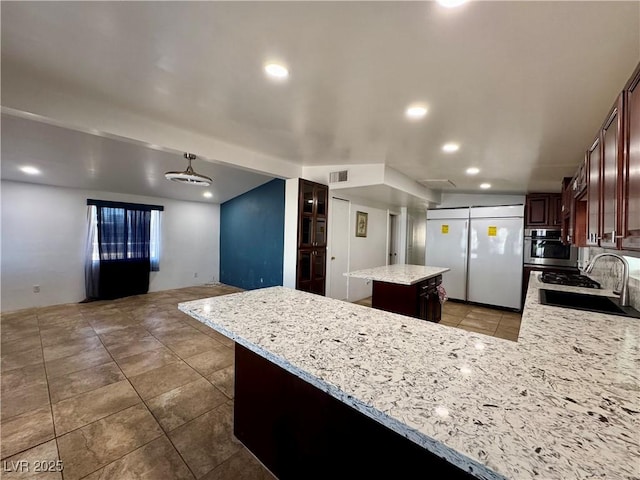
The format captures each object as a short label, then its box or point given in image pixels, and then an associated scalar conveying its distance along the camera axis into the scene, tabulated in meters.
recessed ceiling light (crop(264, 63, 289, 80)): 1.53
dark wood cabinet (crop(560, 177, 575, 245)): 2.83
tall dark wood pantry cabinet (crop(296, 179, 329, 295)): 3.91
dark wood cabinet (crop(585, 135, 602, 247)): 1.51
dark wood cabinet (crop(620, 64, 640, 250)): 0.98
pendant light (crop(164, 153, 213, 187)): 2.93
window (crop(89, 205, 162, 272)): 4.96
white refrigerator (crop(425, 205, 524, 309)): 4.75
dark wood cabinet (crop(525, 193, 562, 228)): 4.54
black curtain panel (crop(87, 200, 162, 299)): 5.05
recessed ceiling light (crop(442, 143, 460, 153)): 2.65
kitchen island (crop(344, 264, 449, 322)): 2.95
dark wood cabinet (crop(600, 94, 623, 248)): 1.16
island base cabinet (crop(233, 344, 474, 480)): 0.87
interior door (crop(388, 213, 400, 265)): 6.39
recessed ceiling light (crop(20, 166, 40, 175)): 3.77
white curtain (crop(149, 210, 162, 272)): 5.76
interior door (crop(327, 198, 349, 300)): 4.62
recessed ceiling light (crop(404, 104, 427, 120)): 1.92
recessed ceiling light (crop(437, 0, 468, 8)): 1.03
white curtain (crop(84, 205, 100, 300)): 4.91
